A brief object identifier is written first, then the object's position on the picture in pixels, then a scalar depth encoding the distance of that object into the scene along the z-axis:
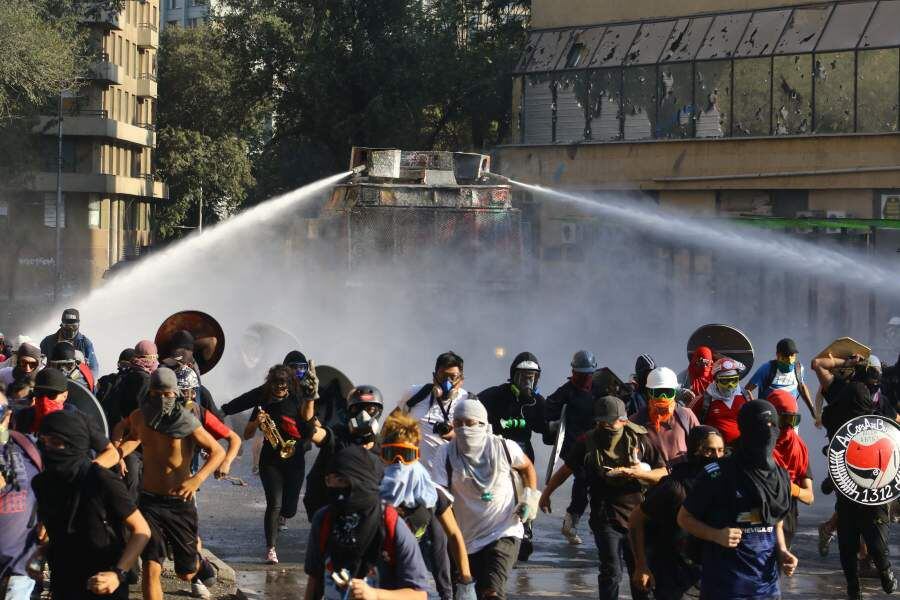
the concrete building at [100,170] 63.44
